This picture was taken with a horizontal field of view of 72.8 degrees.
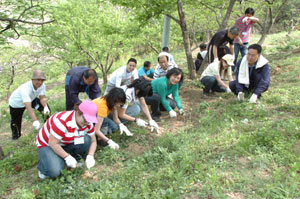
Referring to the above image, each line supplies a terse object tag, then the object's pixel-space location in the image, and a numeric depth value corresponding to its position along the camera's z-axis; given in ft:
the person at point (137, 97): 11.41
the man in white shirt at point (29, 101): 11.91
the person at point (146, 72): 19.01
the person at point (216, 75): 14.35
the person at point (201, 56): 21.33
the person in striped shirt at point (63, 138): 7.66
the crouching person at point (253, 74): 11.97
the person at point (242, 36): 17.58
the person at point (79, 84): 11.03
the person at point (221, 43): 15.29
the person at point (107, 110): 9.14
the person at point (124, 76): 13.93
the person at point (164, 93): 12.16
